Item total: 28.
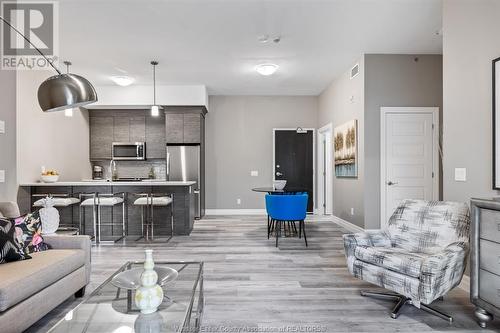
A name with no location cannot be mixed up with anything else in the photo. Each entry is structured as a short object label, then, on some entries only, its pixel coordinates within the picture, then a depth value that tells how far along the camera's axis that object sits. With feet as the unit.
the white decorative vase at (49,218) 9.30
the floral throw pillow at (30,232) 8.20
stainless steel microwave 23.52
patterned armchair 7.00
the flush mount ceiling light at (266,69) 17.28
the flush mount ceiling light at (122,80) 19.34
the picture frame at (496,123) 8.21
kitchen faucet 24.03
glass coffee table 5.09
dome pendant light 6.55
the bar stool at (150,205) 15.61
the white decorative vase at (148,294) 5.26
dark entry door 24.86
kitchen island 16.14
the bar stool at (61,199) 14.92
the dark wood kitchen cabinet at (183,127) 22.36
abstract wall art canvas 17.18
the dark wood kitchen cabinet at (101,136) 23.89
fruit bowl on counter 16.03
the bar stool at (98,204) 15.33
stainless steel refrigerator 22.27
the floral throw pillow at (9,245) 7.24
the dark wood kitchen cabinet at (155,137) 23.94
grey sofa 6.01
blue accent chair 14.17
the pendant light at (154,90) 17.40
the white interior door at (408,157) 16.03
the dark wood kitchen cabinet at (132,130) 23.94
